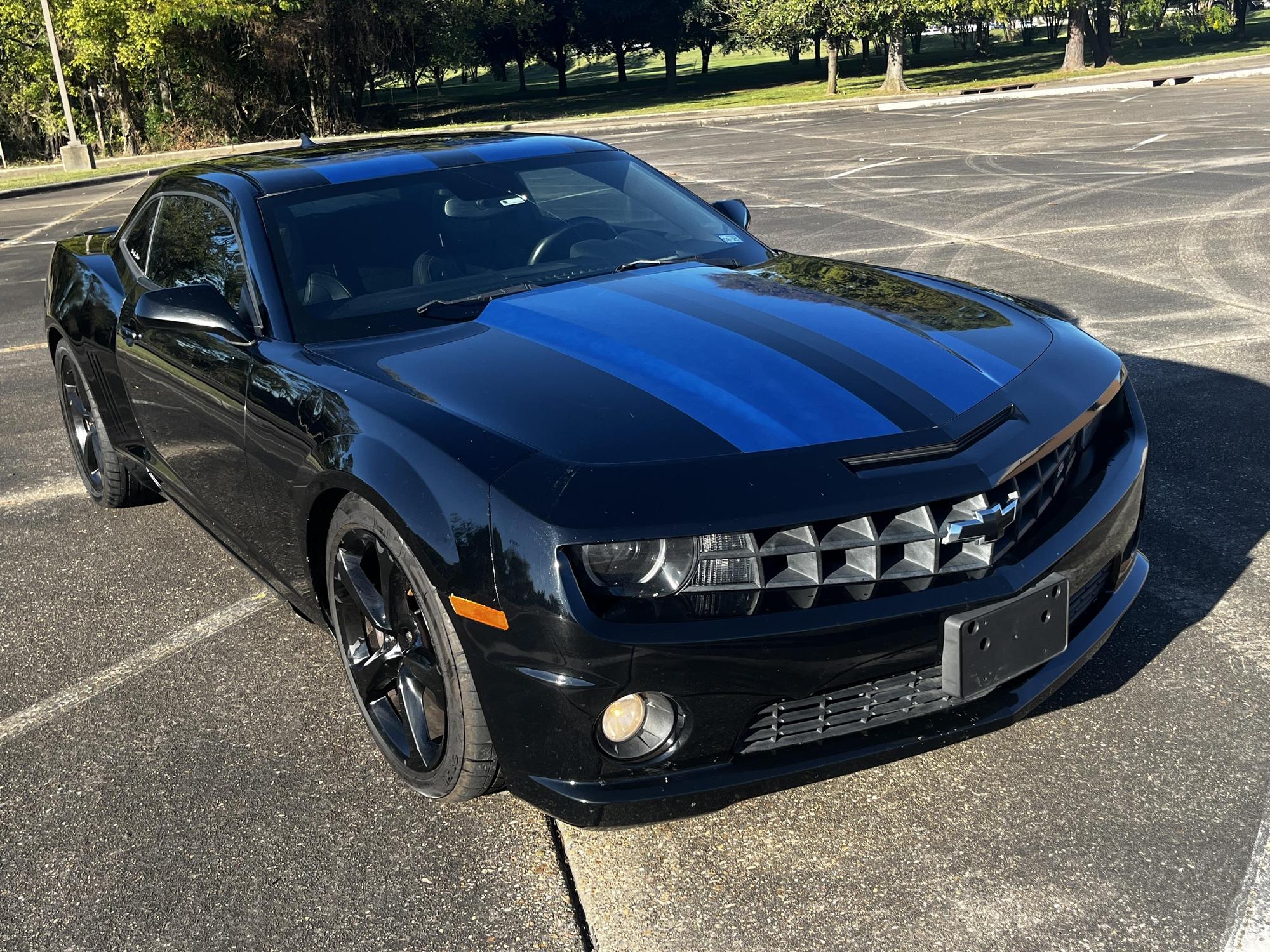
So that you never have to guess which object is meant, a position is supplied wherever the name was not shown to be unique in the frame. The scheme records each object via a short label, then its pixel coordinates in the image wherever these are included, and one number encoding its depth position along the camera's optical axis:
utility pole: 28.48
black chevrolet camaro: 2.42
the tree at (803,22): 37.09
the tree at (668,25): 51.59
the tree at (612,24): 51.81
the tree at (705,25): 50.19
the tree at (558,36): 52.22
